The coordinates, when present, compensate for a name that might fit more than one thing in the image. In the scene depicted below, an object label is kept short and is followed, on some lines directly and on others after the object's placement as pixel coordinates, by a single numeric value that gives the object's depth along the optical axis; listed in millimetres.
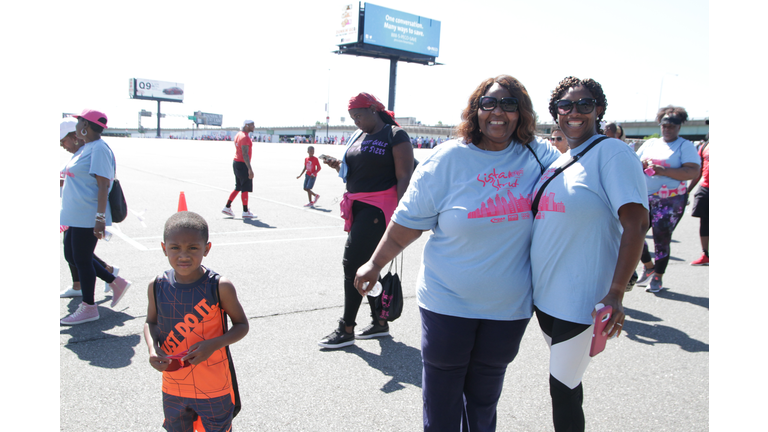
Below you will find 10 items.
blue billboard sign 60656
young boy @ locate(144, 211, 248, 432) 2113
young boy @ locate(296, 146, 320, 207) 11945
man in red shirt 10031
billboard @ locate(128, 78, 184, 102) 109625
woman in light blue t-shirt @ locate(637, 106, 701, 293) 5059
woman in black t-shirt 3721
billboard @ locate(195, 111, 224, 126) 140550
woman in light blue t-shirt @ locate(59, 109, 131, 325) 4062
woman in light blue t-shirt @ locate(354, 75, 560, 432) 2141
